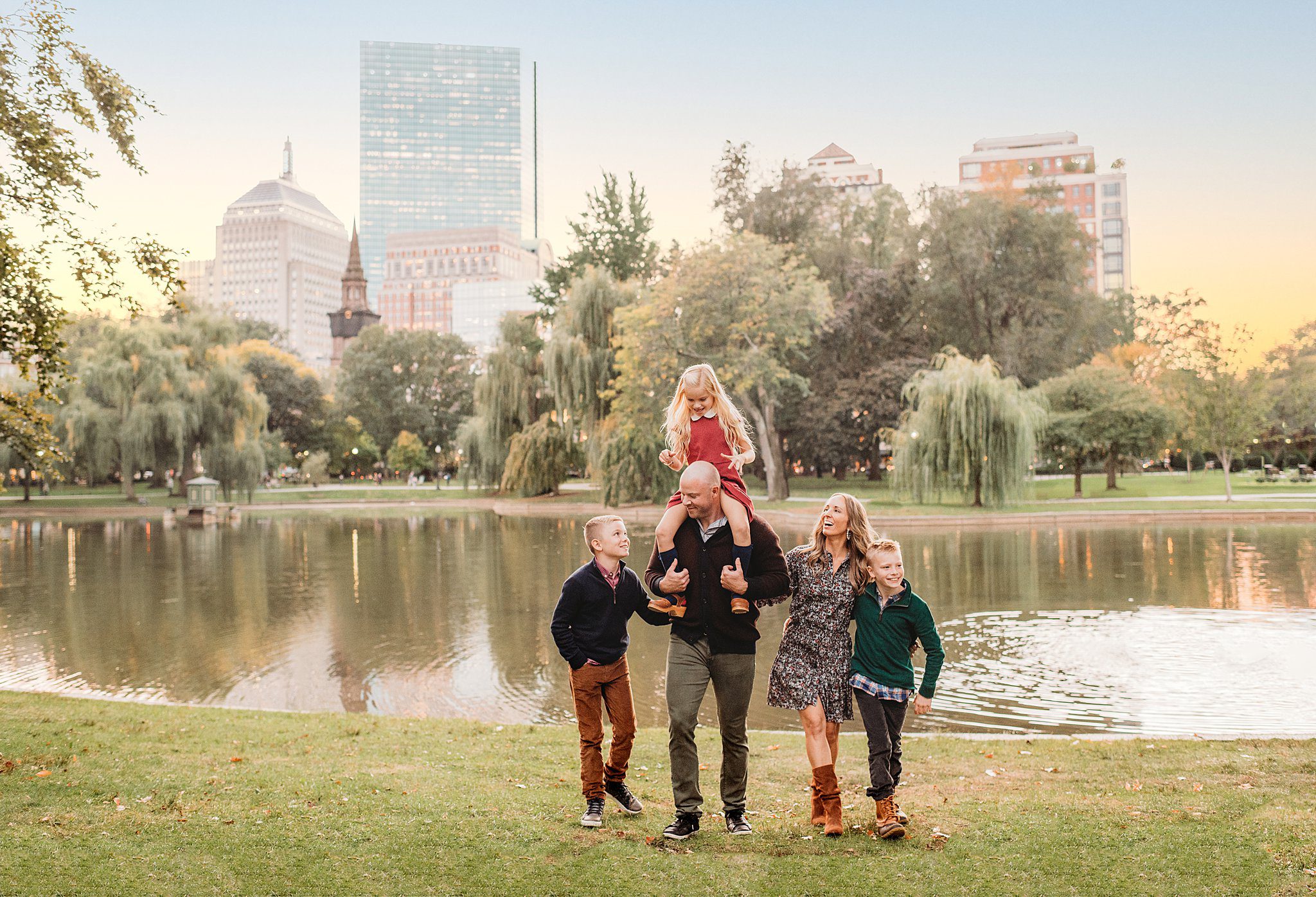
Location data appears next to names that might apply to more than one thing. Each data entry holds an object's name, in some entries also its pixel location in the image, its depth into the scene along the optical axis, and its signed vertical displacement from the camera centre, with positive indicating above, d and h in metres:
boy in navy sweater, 4.79 -0.94
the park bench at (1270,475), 45.52 -1.40
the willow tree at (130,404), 40.81 +2.45
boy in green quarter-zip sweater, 4.64 -0.96
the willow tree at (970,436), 31.22 +0.45
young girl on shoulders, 4.50 +0.06
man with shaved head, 4.53 -0.89
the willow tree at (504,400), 45.97 +2.69
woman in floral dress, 4.69 -0.86
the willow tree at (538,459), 43.16 -0.17
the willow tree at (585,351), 41.34 +4.47
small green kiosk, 39.44 -1.37
